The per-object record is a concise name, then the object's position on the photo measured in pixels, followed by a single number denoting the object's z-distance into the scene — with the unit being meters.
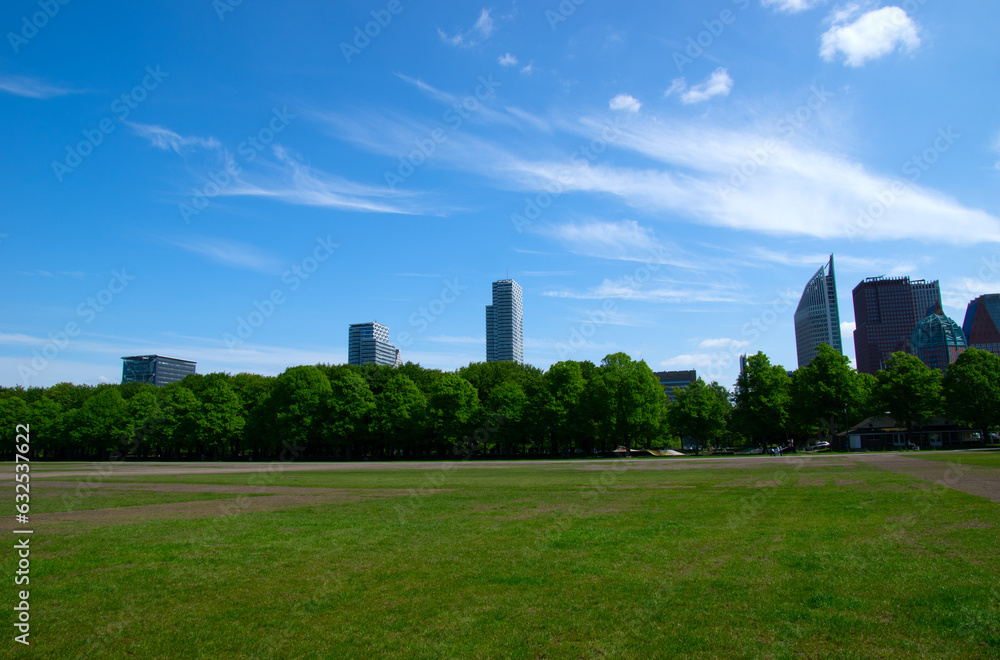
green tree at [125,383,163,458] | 104.00
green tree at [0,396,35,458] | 102.44
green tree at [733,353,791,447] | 87.75
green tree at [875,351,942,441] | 85.69
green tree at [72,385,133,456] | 101.50
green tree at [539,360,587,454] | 88.06
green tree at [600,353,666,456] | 83.50
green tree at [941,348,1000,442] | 78.81
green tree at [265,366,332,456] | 94.00
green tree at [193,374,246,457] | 98.25
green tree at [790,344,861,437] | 86.31
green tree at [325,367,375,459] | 94.00
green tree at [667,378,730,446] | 93.81
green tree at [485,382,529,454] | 92.50
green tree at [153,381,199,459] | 100.12
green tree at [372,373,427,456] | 93.94
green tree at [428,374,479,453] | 92.38
